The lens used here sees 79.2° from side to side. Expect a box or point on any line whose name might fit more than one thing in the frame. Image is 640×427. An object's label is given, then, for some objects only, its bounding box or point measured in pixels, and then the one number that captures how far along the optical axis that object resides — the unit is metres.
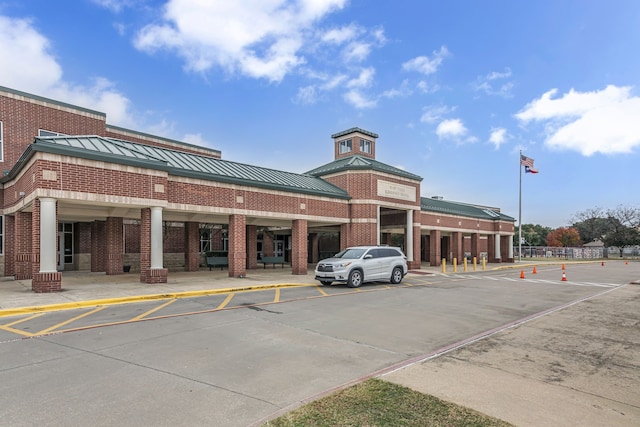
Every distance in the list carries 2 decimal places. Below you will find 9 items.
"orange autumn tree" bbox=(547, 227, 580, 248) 83.50
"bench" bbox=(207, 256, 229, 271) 24.62
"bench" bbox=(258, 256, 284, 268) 27.08
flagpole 39.44
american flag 37.93
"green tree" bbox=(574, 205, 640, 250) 61.94
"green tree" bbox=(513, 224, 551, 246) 95.34
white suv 16.02
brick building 14.05
